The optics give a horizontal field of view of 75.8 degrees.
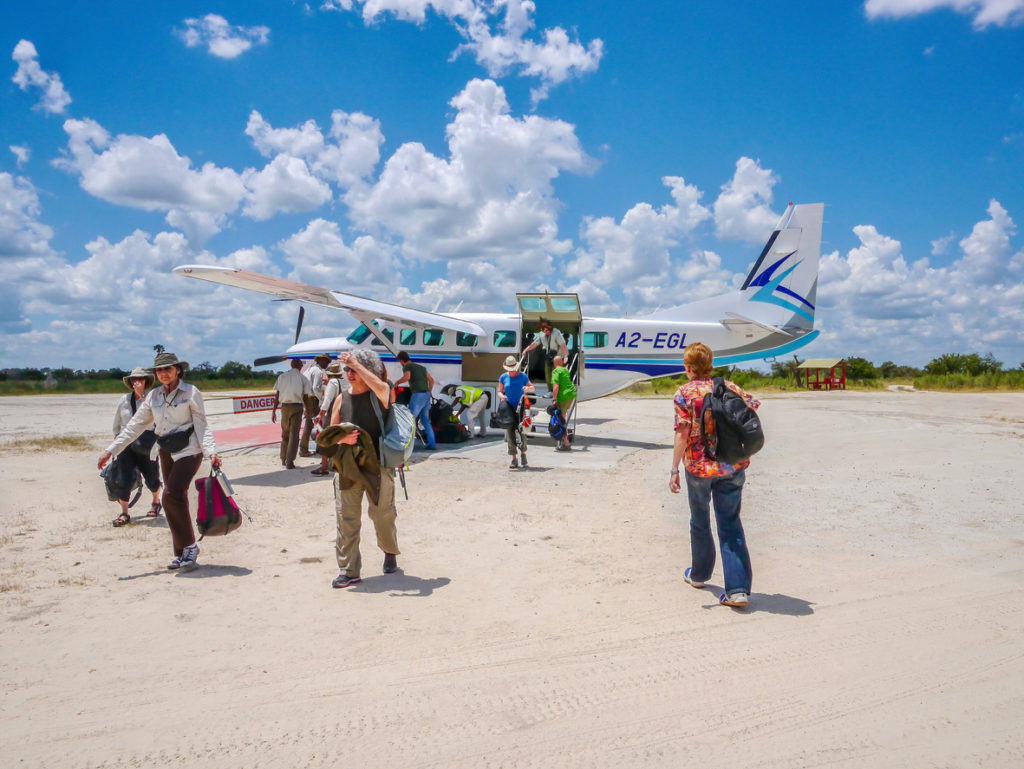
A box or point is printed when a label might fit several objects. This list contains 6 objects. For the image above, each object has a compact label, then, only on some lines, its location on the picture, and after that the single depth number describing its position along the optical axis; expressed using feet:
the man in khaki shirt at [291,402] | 33.99
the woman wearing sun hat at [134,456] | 22.24
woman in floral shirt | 14.96
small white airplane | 51.44
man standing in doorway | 44.32
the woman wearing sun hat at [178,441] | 17.85
